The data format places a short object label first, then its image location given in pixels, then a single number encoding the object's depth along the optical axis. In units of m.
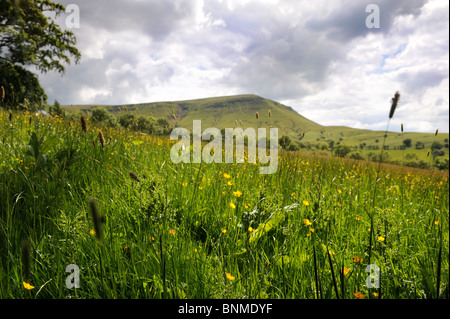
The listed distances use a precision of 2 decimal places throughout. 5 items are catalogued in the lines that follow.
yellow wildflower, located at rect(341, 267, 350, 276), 1.53
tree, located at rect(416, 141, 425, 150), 137.93
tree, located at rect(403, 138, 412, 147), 144.32
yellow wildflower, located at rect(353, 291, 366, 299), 1.28
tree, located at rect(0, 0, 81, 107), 21.11
